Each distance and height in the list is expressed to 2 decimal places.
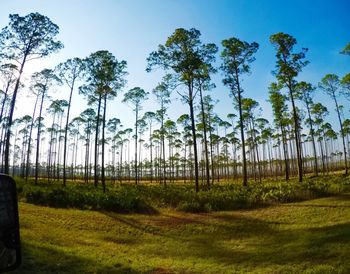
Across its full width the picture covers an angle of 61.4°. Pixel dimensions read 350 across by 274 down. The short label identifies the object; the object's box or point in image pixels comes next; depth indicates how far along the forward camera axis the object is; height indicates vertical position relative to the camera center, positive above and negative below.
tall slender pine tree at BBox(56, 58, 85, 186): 31.47 +11.51
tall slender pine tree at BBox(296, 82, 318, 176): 36.03 +10.10
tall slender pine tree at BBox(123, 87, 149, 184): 37.66 +10.75
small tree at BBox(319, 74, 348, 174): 37.84 +11.65
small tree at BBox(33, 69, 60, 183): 33.00 +11.35
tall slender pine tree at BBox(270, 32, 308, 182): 27.50 +10.37
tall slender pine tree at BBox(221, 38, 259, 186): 27.41 +10.80
